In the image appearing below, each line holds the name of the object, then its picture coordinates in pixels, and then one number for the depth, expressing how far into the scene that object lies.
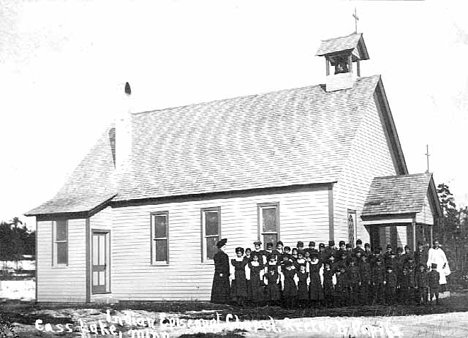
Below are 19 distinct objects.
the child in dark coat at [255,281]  16.06
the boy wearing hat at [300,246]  16.25
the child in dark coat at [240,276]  16.20
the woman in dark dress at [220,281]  16.83
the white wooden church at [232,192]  18.27
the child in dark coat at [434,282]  16.19
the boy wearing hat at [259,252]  16.28
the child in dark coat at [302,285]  15.80
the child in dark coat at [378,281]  15.96
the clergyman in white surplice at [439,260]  17.70
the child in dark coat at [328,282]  15.84
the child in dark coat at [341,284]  15.67
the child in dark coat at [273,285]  15.95
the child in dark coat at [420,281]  16.06
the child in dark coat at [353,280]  15.68
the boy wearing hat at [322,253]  16.03
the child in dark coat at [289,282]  15.88
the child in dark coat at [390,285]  15.97
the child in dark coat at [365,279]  15.83
